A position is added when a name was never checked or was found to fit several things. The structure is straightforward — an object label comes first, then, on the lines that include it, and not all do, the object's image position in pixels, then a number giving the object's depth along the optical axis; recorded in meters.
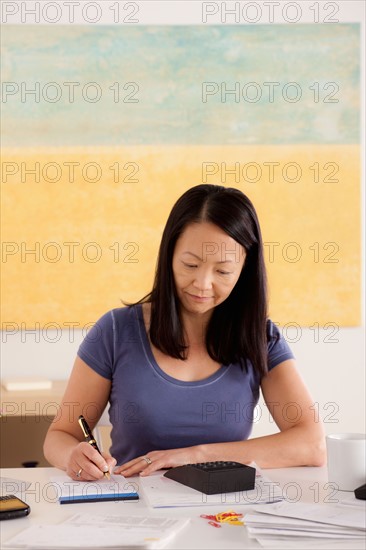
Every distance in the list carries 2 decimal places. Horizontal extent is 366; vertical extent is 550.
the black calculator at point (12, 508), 1.82
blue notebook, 1.95
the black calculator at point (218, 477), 1.97
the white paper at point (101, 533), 1.68
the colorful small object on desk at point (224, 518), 1.82
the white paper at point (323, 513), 1.77
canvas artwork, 3.60
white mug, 2.02
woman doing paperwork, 2.37
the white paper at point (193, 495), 1.91
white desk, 1.72
